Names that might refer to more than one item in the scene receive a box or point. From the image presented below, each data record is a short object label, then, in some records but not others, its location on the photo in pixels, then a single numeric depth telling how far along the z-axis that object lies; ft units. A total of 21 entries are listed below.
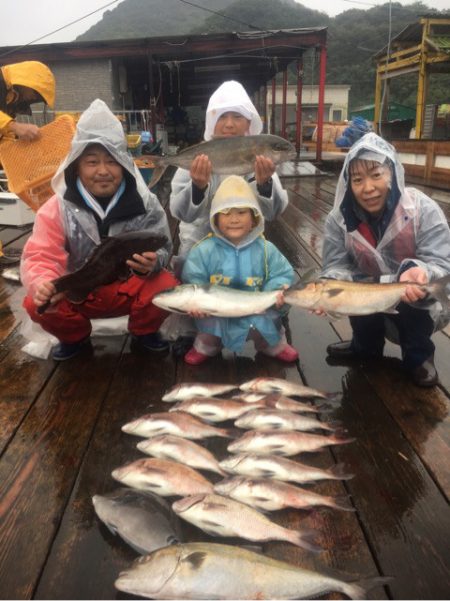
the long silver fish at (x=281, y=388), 8.88
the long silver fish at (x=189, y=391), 8.84
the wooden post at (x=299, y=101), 48.73
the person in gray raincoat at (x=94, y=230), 10.02
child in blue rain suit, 10.41
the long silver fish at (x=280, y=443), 7.39
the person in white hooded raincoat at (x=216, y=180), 11.31
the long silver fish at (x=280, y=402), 8.42
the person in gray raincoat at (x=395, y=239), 9.29
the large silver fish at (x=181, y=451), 7.06
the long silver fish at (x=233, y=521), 5.72
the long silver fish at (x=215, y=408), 8.32
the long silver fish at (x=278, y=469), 6.76
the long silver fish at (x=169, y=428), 7.78
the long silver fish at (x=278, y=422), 7.93
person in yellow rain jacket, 16.27
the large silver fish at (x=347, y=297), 8.79
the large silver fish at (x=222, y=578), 4.87
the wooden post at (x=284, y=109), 56.57
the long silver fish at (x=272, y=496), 6.26
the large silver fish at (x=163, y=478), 6.49
